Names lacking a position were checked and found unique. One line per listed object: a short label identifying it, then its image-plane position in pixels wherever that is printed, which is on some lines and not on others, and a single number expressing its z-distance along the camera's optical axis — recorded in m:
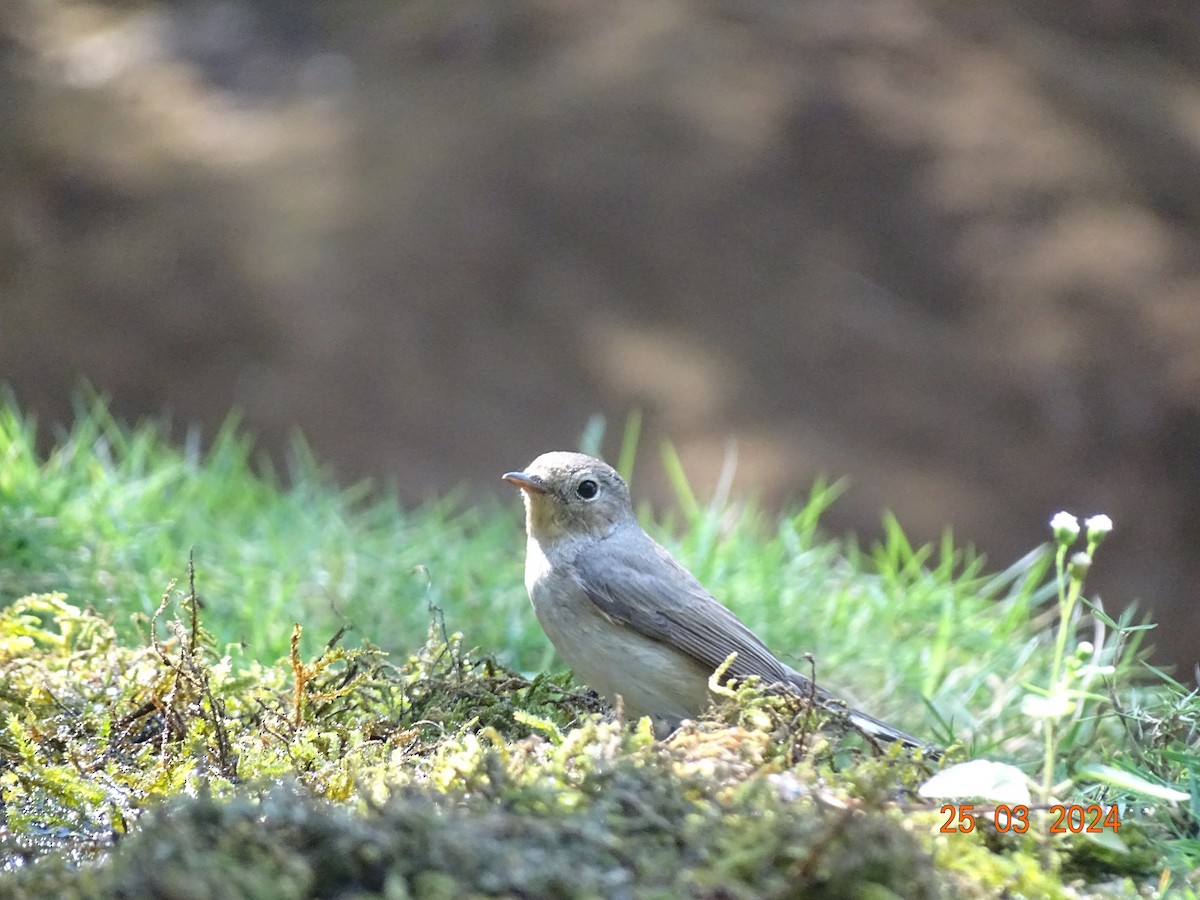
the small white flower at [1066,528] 4.79
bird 7.44
